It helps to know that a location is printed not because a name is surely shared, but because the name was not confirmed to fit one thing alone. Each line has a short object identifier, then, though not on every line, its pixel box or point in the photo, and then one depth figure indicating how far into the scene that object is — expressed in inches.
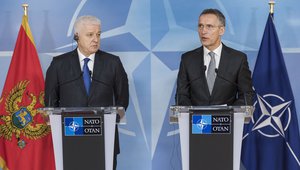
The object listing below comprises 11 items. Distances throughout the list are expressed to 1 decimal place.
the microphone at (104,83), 325.6
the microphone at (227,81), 304.6
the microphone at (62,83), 325.9
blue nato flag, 382.5
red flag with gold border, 392.2
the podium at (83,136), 275.1
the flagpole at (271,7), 392.2
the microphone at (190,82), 316.7
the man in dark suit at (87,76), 328.5
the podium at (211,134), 267.0
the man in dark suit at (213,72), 322.3
